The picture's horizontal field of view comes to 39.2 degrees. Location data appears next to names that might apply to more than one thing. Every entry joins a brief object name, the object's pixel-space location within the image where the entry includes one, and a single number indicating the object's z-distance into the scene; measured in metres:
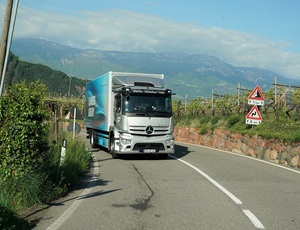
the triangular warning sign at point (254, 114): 20.25
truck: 16.20
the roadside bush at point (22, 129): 7.61
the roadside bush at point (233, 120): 26.20
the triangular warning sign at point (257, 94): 19.98
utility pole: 10.03
